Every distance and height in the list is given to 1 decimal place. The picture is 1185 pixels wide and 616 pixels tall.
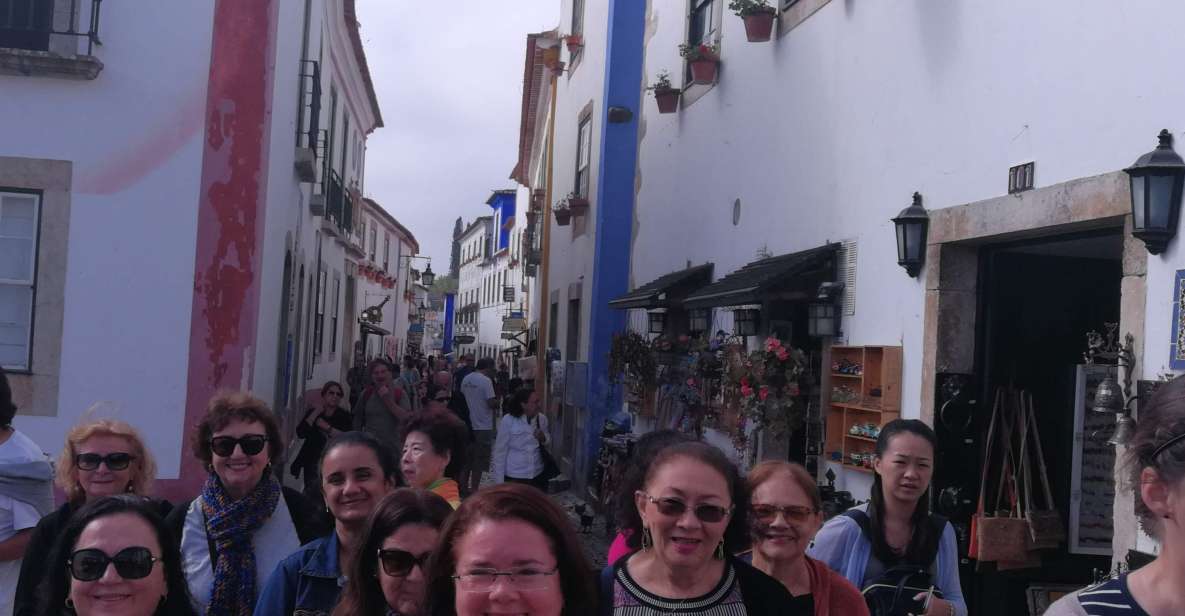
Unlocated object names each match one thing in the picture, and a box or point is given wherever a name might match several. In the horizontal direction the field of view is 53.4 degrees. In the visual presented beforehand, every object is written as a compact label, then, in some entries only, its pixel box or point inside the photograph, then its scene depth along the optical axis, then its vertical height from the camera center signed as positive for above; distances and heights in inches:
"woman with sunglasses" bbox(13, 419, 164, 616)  172.6 -22.2
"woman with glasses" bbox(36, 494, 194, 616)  121.1 -26.2
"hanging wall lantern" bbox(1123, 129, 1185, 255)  194.2 +30.5
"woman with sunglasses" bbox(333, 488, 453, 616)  118.8 -23.3
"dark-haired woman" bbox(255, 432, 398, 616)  135.6 -24.7
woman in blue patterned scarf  153.6 -26.7
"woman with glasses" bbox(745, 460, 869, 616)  143.7 -23.2
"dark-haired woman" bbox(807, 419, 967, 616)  168.9 -25.1
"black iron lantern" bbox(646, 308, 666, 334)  491.8 +10.7
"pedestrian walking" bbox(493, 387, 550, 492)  440.5 -39.7
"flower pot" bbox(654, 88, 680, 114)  500.4 +105.7
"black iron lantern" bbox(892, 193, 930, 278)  277.1 +29.4
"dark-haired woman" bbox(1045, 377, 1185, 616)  81.7 -10.0
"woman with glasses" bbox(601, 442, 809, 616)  125.2 -22.7
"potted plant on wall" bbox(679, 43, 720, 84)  446.0 +108.7
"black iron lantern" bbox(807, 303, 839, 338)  323.9 +10.0
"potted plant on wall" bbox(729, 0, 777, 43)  381.1 +108.5
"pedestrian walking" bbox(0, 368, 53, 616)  182.2 -29.3
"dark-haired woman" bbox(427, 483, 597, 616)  91.6 -17.8
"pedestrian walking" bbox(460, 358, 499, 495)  544.4 -34.0
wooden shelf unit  287.0 -9.9
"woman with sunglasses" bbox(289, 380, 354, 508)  390.3 -33.1
